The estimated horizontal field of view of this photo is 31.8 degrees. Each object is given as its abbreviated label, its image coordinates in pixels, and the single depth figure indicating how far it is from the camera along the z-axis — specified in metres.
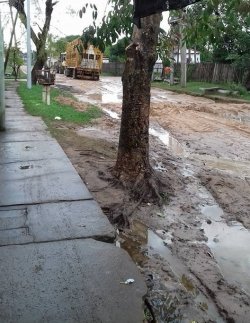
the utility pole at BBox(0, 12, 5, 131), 9.43
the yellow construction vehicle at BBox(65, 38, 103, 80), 40.31
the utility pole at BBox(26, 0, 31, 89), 21.21
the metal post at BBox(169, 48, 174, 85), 33.30
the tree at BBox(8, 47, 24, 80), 31.56
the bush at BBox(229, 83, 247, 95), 24.56
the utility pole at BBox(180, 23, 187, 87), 29.87
